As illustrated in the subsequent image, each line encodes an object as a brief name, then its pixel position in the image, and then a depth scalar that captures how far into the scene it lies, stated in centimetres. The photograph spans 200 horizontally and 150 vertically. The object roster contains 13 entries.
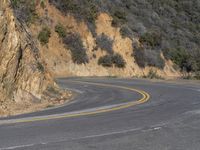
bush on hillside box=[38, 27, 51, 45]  4647
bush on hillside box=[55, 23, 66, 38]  4859
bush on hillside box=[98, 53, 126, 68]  4928
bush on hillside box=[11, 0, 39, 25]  4284
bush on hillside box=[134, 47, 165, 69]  5228
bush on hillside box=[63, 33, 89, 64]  4772
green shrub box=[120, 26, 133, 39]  5378
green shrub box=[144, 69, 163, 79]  4498
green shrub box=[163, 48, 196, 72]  5421
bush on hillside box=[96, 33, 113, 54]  5135
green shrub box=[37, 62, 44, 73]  2327
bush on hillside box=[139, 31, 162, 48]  5534
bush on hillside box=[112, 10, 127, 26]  5518
